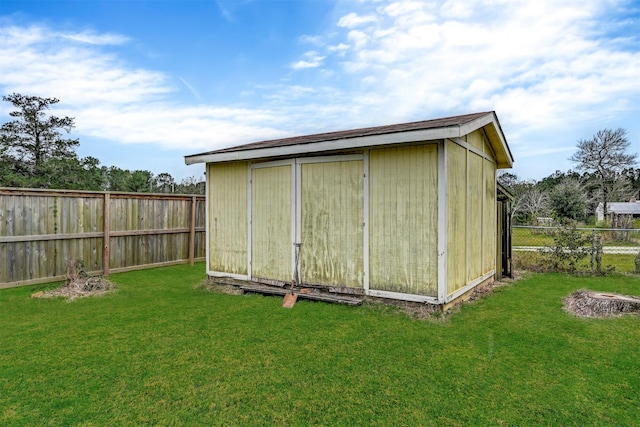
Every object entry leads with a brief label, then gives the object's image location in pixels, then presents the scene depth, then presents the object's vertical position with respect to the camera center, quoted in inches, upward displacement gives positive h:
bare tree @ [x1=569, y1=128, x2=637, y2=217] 1026.7 +173.3
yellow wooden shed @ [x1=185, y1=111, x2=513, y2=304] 166.2 +2.5
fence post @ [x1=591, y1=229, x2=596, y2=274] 263.7 -28.2
